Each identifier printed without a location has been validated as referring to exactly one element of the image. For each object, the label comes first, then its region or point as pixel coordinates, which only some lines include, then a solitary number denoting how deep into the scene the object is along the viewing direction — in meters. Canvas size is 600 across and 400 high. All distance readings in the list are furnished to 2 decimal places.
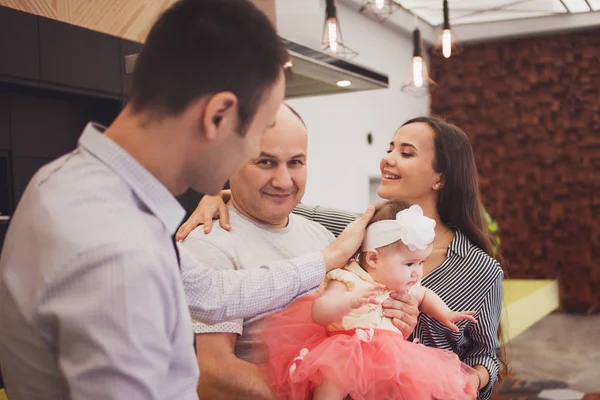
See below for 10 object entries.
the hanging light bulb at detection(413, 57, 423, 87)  4.33
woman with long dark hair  1.91
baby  1.43
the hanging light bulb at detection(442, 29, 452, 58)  4.23
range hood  3.19
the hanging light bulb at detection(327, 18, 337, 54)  3.50
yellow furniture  4.30
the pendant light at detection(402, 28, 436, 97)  4.23
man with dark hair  0.76
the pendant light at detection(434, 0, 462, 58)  4.19
